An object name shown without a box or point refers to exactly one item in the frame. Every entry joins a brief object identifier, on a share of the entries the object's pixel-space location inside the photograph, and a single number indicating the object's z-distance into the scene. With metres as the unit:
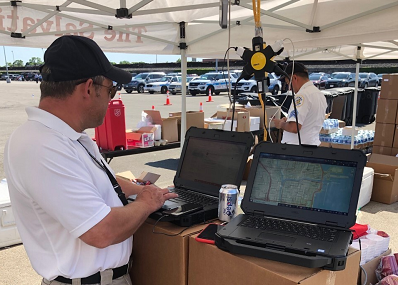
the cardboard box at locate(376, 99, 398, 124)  5.88
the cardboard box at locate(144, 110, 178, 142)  4.41
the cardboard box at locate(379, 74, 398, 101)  5.84
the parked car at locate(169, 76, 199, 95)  23.18
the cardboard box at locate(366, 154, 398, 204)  4.56
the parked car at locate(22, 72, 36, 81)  46.31
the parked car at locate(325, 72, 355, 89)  21.86
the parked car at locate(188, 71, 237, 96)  21.92
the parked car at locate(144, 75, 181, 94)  23.22
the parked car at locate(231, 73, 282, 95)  20.03
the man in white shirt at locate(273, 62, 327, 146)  3.44
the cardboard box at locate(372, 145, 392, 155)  6.00
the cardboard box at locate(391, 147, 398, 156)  5.92
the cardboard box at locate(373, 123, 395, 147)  5.96
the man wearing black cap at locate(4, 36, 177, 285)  0.99
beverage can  1.36
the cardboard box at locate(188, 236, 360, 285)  0.99
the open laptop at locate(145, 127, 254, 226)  1.39
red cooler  3.61
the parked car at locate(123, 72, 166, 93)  23.70
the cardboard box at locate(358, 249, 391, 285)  2.08
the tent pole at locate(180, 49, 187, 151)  4.34
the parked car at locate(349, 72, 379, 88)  21.36
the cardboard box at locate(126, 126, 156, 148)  3.96
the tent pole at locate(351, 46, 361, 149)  6.06
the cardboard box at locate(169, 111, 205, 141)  4.81
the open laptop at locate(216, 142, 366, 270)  1.06
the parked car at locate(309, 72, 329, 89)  21.10
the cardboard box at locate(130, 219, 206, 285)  1.24
